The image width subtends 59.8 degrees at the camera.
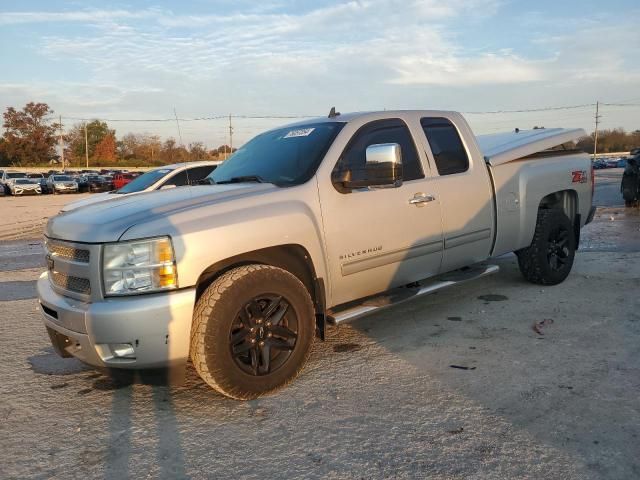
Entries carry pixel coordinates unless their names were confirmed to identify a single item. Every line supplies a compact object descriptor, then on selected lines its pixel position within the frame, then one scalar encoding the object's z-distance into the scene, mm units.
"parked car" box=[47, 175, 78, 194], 40000
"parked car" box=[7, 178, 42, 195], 38125
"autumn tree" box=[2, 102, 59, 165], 81625
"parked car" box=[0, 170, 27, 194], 38625
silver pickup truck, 3260
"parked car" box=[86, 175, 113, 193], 42731
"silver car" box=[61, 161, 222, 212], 10258
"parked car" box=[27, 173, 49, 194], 39688
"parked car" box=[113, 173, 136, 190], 39969
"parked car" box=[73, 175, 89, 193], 42188
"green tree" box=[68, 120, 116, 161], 93938
